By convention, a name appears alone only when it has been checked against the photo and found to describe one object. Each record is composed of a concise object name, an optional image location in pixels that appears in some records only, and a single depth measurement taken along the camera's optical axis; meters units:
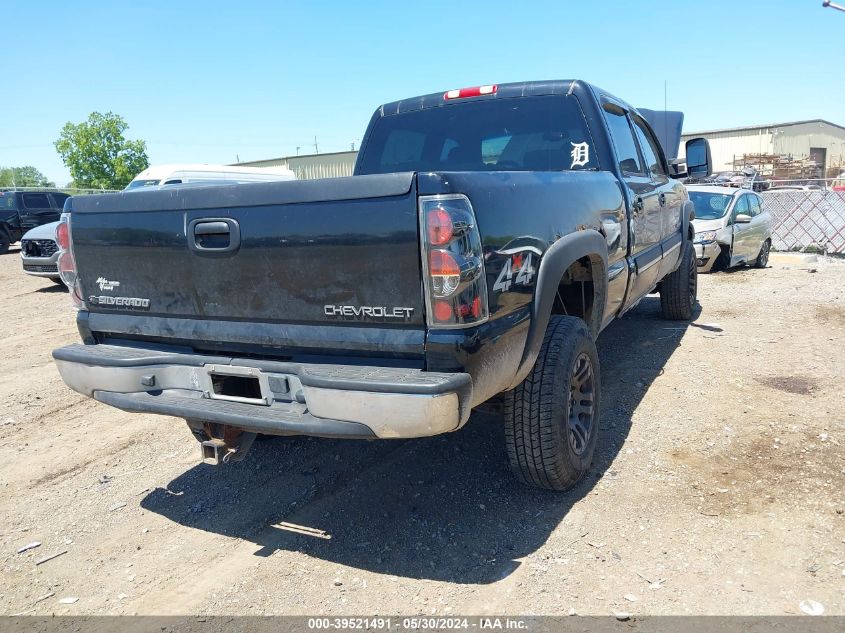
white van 14.01
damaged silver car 10.84
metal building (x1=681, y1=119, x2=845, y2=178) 42.03
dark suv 16.67
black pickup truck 2.32
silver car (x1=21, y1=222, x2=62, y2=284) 10.88
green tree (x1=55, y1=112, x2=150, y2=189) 47.56
